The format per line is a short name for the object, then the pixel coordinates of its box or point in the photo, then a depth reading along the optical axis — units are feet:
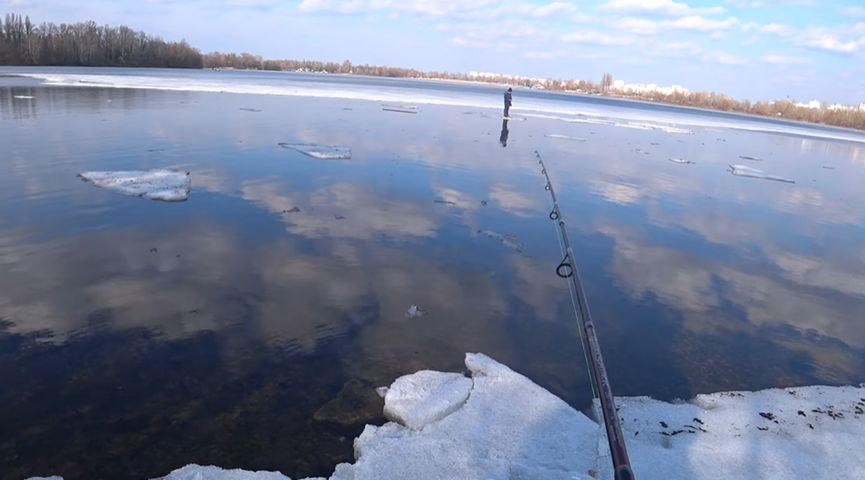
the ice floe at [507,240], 26.41
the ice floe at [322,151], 44.34
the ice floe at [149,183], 29.63
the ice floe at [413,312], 18.66
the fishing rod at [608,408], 7.00
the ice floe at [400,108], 93.65
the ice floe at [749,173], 56.49
